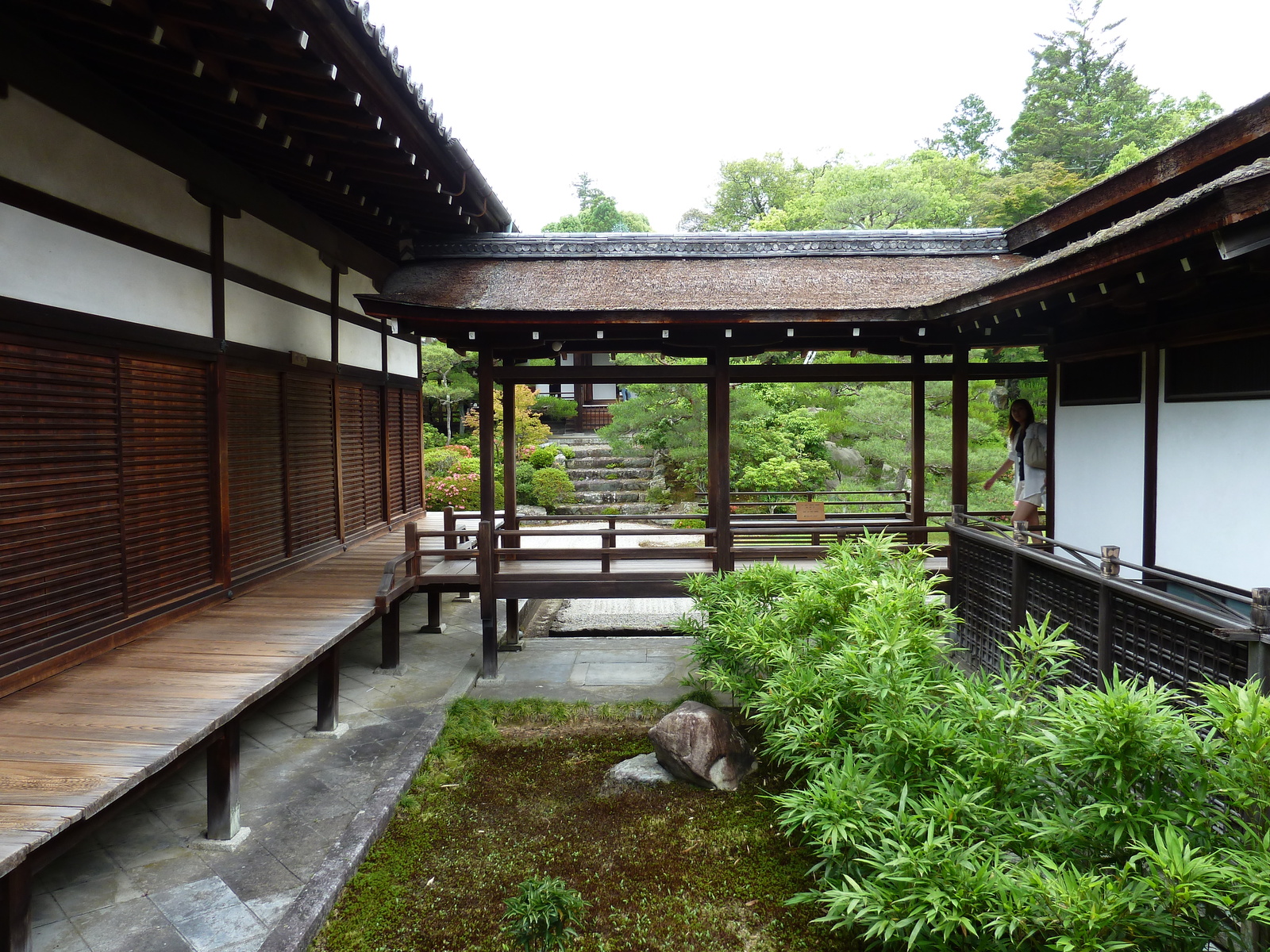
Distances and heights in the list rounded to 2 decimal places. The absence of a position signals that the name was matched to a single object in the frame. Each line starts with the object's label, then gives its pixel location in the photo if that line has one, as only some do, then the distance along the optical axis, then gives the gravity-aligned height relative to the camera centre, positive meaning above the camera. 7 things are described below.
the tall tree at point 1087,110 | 23.28 +11.64
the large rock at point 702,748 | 5.04 -2.08
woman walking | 6.90 -0.07
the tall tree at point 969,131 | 34.44 +15.33
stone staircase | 18.22 -0.75
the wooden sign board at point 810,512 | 8.34 -0.69
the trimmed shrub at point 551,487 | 18.02 -0.85
